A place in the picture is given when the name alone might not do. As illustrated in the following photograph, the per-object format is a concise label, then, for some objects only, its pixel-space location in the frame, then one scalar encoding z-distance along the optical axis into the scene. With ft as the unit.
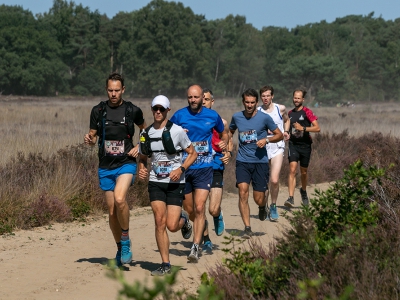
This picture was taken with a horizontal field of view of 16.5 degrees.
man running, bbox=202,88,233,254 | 56.38
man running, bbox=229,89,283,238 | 60.64
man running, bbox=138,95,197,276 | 46.18
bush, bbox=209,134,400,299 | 29.94
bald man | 51.44
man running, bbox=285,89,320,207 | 76.37
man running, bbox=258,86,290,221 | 69.43
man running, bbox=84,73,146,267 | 47.59
